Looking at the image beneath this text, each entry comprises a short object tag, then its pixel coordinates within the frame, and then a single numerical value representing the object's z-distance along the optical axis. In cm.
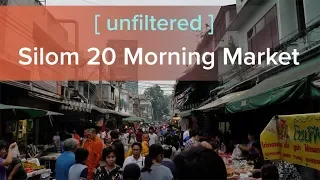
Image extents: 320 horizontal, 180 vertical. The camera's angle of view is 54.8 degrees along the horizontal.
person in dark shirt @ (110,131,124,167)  640
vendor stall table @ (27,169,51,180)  683
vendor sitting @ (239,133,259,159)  765
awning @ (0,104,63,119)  801
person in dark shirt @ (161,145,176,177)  501
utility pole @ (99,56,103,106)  2925
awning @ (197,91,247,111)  938
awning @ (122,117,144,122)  3685
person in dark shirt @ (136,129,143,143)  1660
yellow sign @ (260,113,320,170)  327
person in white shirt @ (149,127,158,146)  1351
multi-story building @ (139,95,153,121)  9934
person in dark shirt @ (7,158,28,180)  517
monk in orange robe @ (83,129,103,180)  627
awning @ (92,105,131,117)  2132
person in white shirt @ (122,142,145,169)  561
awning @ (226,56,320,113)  501
